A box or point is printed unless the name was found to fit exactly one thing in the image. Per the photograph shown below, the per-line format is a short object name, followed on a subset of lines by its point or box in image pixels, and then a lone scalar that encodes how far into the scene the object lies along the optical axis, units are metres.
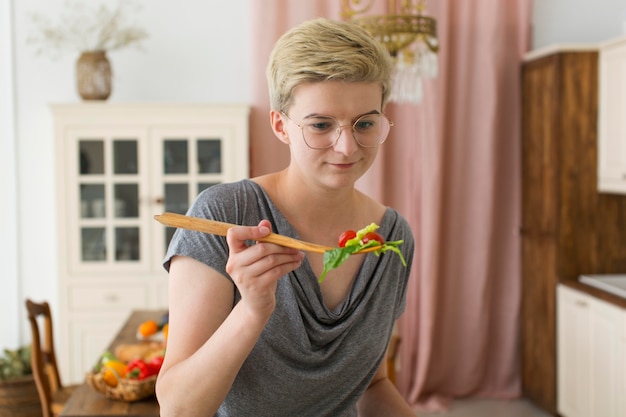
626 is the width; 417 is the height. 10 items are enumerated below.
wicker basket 2.24
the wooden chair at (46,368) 3.17
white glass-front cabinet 4.00
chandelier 2.86
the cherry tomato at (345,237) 1.25
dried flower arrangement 4.24
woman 1.19
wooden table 2.19
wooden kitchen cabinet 3.94
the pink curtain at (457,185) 4.36
